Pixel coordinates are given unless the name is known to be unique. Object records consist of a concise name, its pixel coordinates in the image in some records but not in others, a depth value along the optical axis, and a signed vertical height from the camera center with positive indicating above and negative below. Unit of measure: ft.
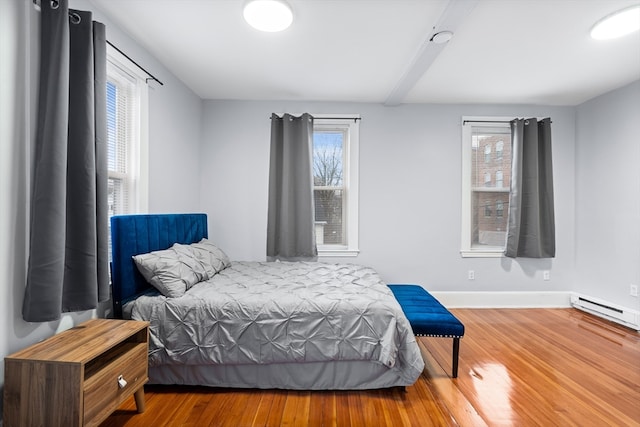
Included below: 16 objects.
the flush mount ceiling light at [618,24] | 6.80 +4.44
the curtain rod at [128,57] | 5.32 +3.86
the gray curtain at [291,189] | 11.94 +0.98
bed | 6.64 -2.59
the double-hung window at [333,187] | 12.64 +1.14
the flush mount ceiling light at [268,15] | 6.42 +4.36
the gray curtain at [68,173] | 5.10 +0.72
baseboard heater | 10.54 -3.47
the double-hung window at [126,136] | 7.74 +2.09
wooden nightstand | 4.50 -2.59
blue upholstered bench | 7.38 -2.60
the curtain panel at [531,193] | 12.21 +0.89
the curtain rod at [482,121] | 12.62 +3.87
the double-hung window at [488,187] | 12.88 +1.18
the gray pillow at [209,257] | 8.84 -1.32
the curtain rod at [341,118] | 12.35 +3.88
